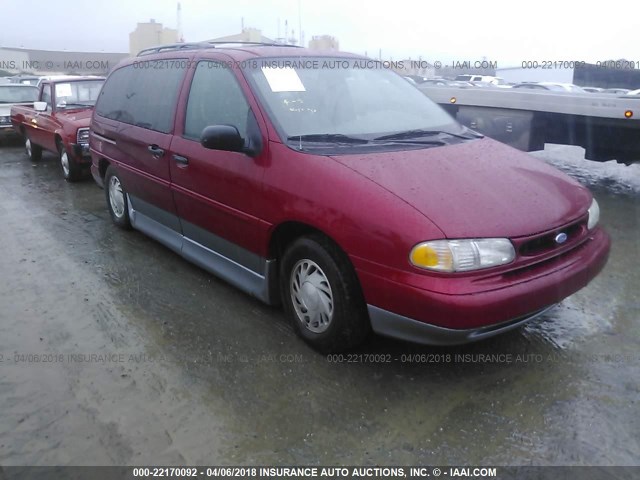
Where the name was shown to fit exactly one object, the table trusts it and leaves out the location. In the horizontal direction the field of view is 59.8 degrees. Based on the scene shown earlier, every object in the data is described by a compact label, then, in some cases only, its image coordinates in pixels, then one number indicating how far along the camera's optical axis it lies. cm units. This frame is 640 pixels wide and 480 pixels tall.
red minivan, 271
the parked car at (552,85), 1832
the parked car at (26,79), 1789
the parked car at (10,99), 1180
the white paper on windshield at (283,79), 363
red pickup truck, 797
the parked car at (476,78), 2737
